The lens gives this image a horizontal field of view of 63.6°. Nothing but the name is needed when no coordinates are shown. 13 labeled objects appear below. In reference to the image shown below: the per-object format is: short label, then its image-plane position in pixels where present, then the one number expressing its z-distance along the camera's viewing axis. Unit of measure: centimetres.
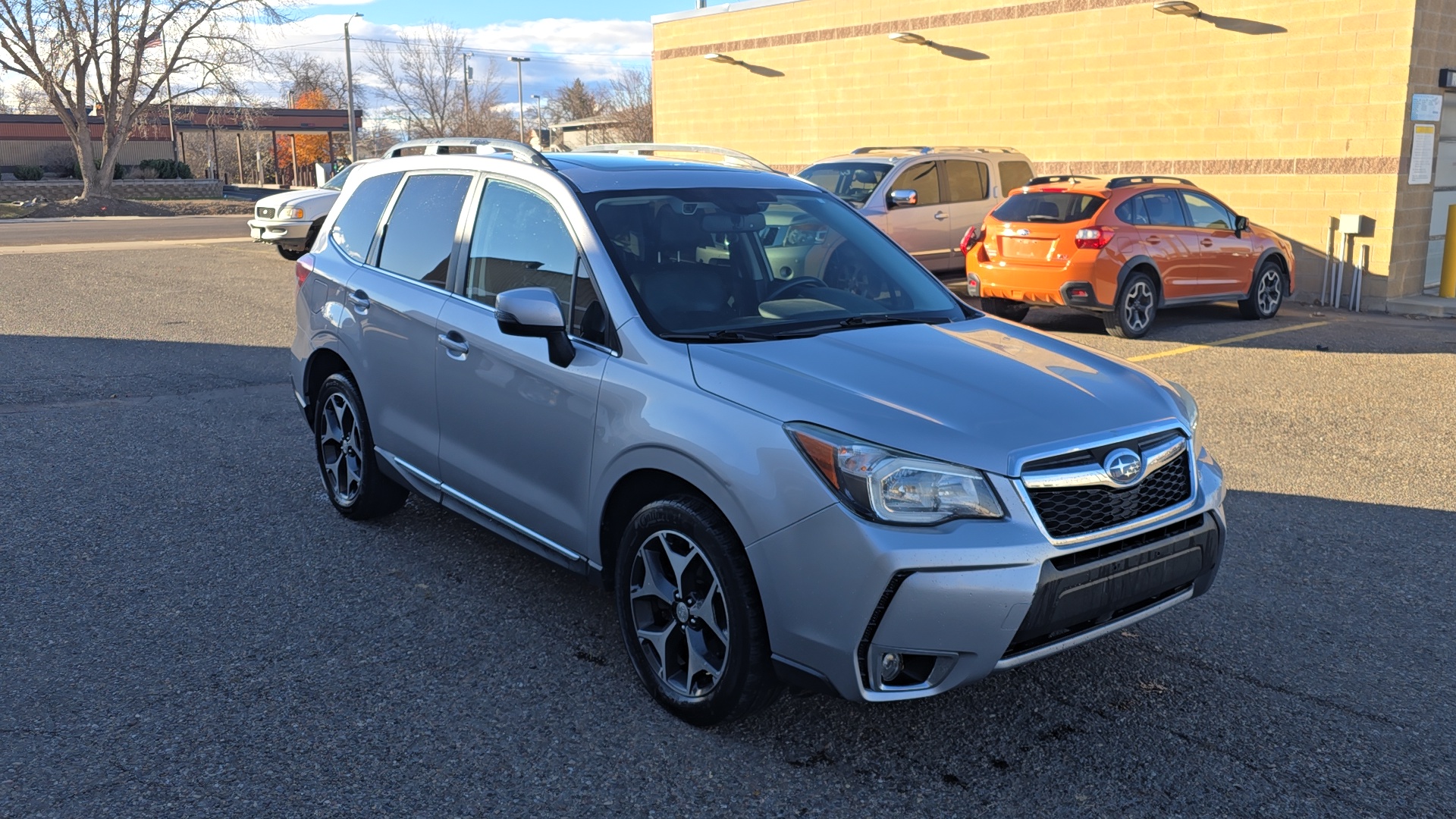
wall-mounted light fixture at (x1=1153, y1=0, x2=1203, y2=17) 1656
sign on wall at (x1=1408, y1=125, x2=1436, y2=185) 1495
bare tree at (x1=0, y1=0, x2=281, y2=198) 4000
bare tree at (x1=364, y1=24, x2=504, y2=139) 6906
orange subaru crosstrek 1198
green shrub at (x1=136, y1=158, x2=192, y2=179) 5406
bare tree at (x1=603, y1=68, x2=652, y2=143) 6125
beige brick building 1497
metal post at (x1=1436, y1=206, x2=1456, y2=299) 1552
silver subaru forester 318
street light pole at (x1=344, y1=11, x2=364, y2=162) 4647
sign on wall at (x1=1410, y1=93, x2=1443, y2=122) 1473
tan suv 1457
